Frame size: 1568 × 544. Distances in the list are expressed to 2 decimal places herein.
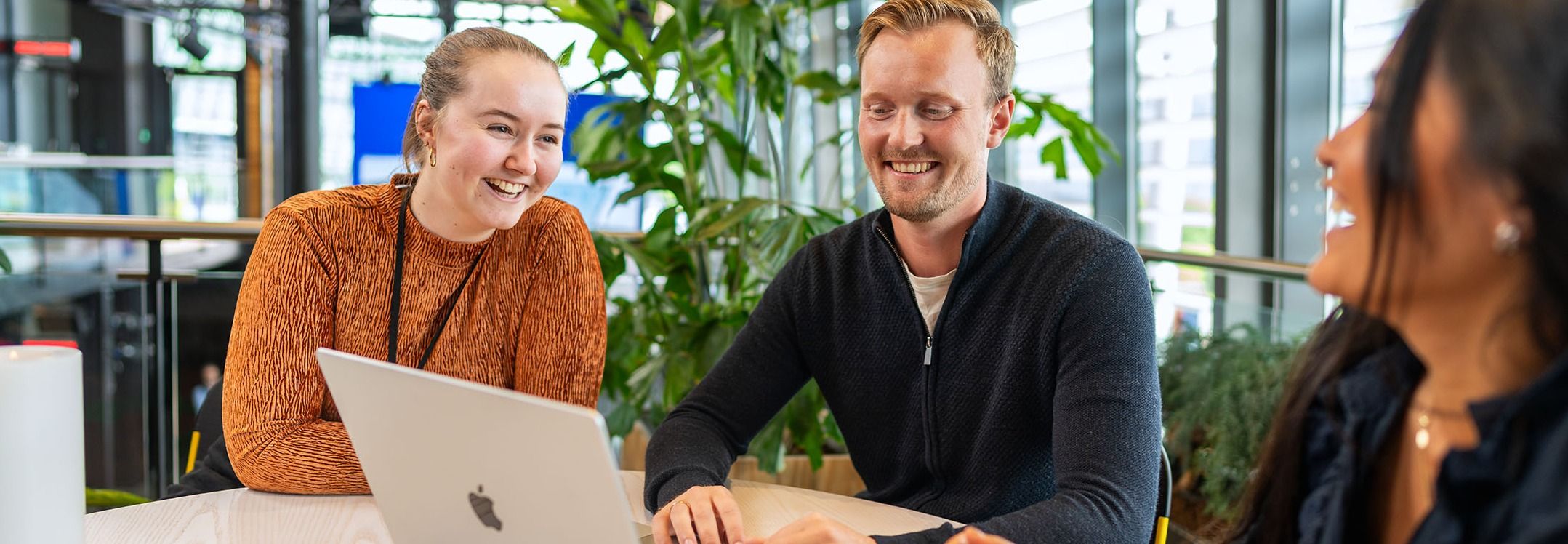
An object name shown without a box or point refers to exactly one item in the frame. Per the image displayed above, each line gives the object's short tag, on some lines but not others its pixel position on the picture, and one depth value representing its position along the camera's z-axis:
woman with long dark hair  0.65
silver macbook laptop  0.81
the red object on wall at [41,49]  11.10
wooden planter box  3.04
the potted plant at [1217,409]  2.69
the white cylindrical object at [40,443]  0.90
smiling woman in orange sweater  1.57
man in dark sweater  1.37
